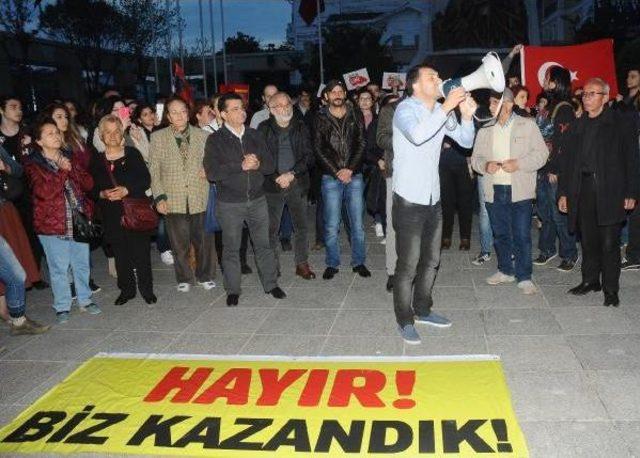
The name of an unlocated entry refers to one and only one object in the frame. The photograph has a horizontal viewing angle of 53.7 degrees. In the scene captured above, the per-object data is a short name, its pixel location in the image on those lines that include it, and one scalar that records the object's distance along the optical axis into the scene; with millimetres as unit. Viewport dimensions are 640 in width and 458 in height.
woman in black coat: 6258
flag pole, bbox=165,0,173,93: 21281
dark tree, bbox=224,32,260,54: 80125
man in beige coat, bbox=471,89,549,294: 5992
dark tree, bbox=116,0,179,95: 33281
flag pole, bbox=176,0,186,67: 22078
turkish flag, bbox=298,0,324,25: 22344
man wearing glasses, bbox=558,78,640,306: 5523
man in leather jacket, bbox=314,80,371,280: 6793
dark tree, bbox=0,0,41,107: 26188
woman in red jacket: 5797
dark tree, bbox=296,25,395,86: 40312
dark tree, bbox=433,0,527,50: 47469
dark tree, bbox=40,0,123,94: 31219
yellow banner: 3559
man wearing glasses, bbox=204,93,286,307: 6043
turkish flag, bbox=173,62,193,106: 10559
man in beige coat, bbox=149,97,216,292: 6488
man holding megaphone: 4465
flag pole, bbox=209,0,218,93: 22850
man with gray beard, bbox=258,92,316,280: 6827
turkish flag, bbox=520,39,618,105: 8672
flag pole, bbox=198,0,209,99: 22047
